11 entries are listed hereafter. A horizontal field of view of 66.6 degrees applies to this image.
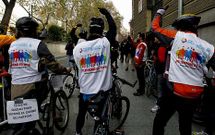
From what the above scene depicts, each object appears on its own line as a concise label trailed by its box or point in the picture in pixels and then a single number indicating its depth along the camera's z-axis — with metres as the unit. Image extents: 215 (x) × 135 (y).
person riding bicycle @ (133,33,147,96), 4.50
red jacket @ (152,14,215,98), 1.83
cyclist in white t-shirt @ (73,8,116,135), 1.98
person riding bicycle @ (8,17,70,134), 1.96
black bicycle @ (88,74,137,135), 1.88
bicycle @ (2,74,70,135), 2.33
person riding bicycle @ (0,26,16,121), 2.48
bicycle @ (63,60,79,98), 4.08
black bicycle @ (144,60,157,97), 4.36
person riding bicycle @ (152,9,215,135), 1.83
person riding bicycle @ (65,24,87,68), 3.86
